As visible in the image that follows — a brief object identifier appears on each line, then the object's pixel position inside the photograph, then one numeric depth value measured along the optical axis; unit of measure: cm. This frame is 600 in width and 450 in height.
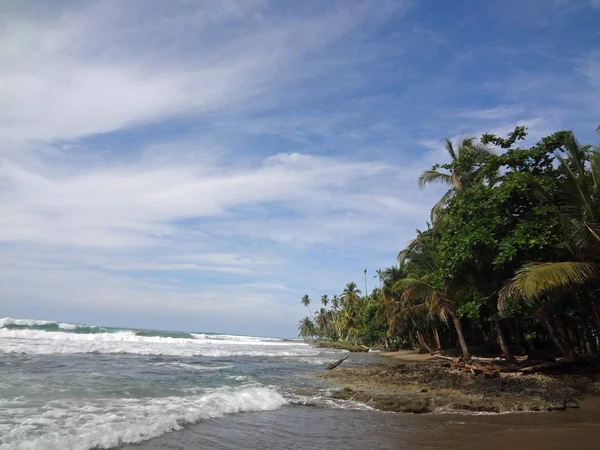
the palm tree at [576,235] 985
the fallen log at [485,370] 1423
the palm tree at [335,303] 8344
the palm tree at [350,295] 6225
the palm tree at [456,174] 2011
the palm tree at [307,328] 10095
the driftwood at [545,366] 1385
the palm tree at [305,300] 10024
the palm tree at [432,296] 2017
